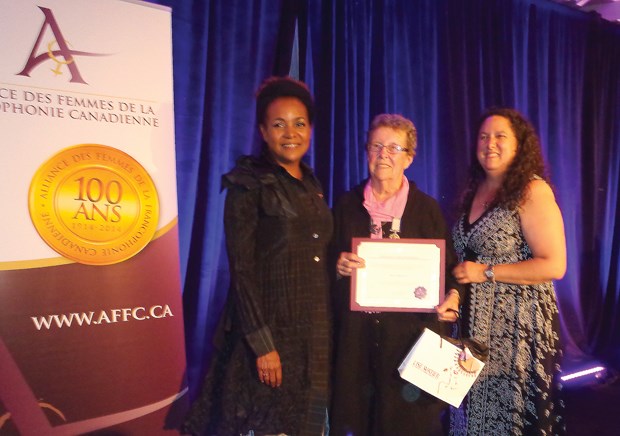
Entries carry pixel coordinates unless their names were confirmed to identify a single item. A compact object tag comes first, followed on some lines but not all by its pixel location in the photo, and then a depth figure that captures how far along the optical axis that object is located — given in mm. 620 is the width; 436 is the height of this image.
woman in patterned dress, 1980
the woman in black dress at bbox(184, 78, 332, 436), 1683
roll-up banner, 2123
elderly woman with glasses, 1937
